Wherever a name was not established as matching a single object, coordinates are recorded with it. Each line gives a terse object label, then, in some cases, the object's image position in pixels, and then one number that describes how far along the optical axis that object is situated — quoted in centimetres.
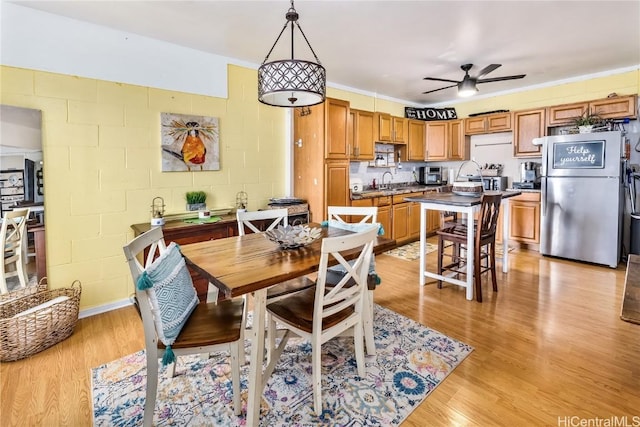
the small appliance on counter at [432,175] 633
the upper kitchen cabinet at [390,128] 516
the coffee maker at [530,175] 488
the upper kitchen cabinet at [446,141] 581
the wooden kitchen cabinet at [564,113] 446
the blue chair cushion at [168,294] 149
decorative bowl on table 201
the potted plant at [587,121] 421
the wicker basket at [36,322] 216
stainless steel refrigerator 392
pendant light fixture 172
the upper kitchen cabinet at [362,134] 460
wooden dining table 153
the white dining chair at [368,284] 219
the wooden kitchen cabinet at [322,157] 407
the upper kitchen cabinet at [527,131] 483
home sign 602
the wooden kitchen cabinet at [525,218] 471
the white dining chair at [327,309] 164
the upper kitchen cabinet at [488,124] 519
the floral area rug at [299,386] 170
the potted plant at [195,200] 342
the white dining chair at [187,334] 150
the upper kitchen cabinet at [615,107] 412
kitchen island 310
